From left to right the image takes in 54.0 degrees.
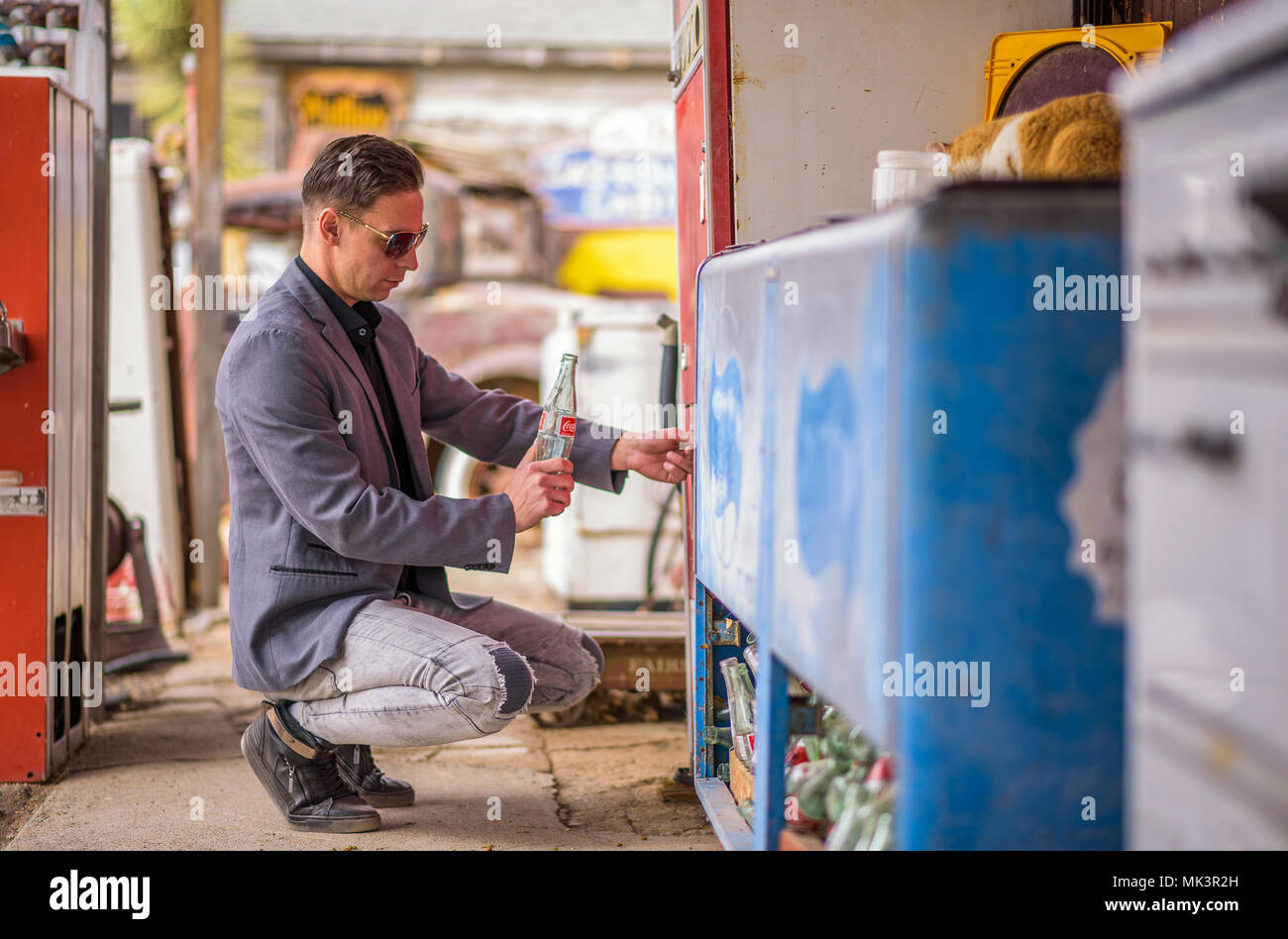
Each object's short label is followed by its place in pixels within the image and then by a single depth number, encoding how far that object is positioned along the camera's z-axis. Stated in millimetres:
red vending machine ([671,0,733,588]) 3336
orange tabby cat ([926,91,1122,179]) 2277
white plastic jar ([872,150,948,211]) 2572
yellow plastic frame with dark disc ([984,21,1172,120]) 3084
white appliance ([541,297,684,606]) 6043
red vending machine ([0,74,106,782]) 3697
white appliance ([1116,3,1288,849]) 1257
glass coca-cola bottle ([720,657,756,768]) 3109
